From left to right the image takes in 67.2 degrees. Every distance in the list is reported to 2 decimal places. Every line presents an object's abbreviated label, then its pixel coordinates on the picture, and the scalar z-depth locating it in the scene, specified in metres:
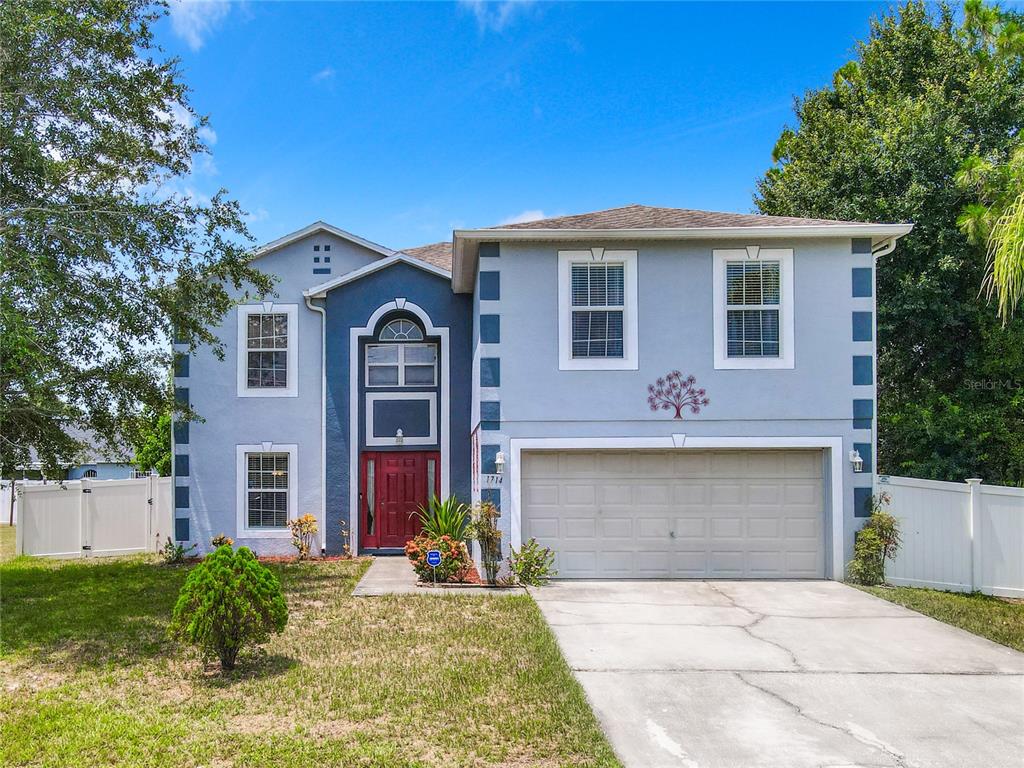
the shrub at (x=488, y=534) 11.50
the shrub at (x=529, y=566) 11.68
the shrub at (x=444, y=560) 11.68
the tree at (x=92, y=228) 10.52
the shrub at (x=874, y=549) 11.68
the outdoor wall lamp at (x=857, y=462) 11.95
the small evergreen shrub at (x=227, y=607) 6.87
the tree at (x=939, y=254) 16.02
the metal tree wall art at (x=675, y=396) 12.05
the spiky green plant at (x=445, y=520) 12.72
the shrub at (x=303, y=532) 14.81
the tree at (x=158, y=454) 22.95
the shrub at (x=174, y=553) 14.55
